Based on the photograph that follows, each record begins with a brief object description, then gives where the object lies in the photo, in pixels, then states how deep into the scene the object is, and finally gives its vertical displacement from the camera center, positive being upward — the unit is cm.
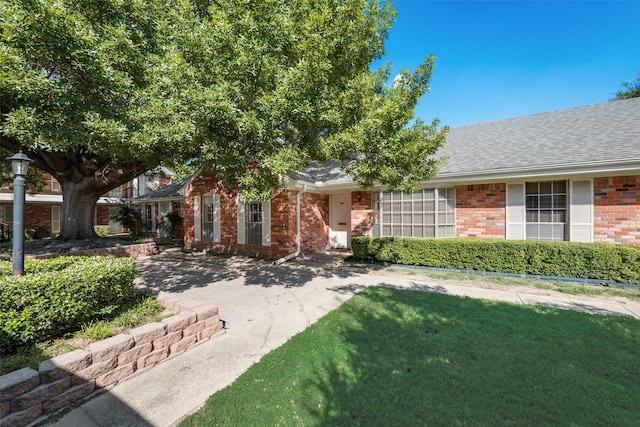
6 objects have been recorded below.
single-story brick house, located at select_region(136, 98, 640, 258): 760 +50
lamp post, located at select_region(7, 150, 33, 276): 386 -17
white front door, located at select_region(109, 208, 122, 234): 2405 -128
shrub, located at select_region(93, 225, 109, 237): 2151 -129
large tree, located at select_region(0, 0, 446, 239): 434 +221
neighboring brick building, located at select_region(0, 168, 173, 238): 1989 +63
